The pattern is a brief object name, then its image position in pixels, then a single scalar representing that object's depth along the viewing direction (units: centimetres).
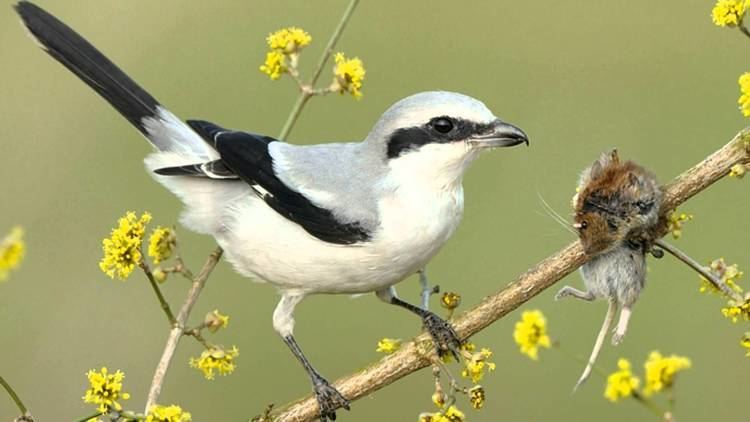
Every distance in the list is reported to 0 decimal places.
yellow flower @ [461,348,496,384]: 513
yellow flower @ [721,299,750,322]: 470
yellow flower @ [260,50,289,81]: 632
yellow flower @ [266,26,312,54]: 630
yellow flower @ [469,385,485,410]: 520
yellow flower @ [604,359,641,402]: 356
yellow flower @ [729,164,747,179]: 497
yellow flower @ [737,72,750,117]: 482
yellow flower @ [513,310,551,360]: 365
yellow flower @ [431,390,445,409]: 511
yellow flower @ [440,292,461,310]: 561
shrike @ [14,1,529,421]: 678
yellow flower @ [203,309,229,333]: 576
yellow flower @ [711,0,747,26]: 508
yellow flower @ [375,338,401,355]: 554
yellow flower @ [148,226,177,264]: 597
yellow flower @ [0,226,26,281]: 300
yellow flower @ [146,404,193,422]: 444
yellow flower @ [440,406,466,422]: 473
